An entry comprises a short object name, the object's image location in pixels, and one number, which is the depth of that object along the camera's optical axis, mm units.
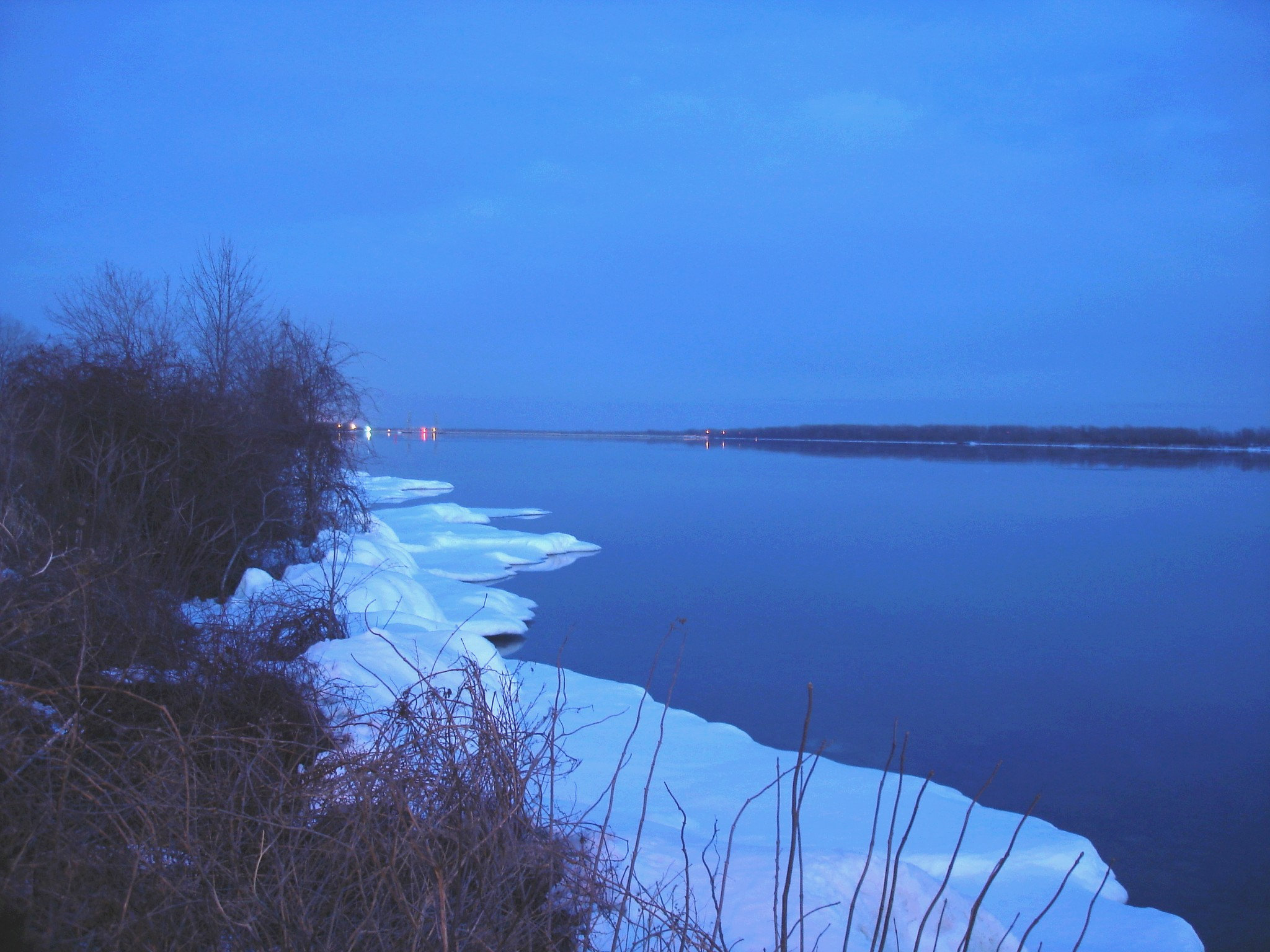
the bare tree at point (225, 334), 23344
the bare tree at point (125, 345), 12750
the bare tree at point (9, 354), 12242
